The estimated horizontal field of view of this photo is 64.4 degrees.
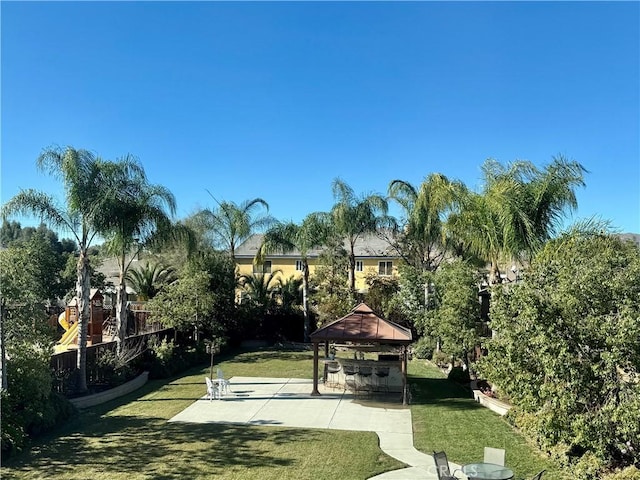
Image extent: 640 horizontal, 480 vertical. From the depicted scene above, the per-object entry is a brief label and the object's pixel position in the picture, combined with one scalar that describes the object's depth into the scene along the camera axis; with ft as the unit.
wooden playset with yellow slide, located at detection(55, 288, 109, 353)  86.09
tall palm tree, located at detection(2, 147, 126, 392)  54.13
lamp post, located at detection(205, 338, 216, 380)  81.34
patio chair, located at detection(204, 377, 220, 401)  55.06
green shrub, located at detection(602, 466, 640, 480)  27.20
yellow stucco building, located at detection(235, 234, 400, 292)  142.31
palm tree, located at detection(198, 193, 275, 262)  100.89
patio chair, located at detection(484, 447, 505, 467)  31.40
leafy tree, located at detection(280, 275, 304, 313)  111.39
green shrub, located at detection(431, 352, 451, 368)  81.44
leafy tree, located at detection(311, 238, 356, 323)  101.24
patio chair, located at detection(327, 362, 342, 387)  63.62
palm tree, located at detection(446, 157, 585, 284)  54.65
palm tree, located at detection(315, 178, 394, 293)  98.73
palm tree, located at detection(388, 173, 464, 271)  77.15
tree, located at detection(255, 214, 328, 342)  102.63
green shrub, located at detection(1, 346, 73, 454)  38.17
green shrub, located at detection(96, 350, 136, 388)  59.21
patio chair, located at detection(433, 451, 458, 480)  29.61
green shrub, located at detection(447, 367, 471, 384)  65.09
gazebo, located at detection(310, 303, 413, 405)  56.54
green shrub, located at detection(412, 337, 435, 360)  68.39
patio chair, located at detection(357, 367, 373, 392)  61.16
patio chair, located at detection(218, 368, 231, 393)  56.39
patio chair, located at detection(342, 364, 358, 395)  61.36
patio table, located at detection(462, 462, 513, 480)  28.91
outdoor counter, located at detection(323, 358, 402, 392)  60.85
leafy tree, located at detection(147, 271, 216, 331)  81.71
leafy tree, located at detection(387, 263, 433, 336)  85.51
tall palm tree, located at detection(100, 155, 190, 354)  58.13
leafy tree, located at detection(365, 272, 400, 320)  99.33
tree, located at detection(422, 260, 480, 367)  58.13
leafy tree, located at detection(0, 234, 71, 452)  39.11
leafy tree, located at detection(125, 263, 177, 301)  106.93
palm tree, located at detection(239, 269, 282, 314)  108.49
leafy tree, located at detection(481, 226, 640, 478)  26.53
